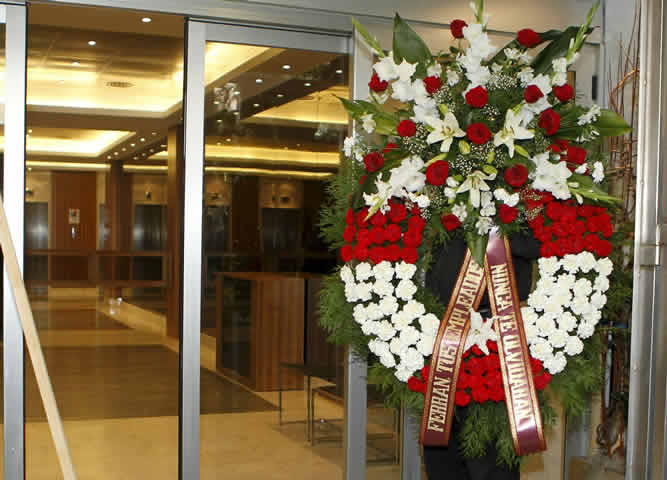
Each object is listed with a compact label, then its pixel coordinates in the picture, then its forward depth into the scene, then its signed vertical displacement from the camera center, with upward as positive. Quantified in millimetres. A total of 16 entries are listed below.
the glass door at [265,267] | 3729 -182
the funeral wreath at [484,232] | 2656 +6
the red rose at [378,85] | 2869 +558
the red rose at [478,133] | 2533 +335
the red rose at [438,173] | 2582 +205
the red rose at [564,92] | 2668 +499
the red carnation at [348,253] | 2896 -80
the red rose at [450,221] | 2664 +43
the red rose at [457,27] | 2785 +756
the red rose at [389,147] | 2826 +320
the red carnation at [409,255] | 2771 -81
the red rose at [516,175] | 2539 +197
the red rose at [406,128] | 2664 +366
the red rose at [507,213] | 2641 +73
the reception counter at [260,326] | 3811 -491
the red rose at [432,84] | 2646 +521
